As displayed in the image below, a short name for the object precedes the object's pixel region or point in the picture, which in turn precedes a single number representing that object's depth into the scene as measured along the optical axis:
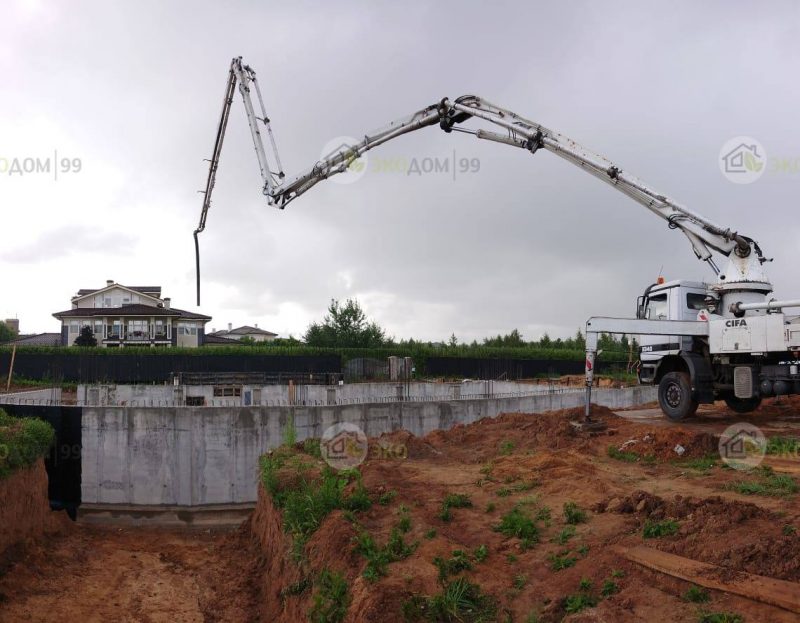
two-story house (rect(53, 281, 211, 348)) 47.69
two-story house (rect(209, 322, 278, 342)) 77.75
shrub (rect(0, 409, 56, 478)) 14.14
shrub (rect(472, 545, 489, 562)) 6.77
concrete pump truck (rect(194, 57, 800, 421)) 13.28
